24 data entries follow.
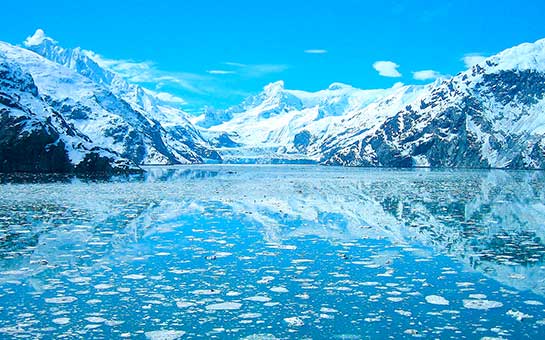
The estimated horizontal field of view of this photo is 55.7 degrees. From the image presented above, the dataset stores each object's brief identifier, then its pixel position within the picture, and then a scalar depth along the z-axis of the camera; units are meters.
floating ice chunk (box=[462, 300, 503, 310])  18.17
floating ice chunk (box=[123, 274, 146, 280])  22.24
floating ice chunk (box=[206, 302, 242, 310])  18.03
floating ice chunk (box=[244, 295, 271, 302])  19.02
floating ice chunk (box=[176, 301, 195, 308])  18.16
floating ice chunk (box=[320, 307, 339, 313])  17.77
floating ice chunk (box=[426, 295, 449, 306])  18.70
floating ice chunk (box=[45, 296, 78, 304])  18.69
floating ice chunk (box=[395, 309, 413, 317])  17.38
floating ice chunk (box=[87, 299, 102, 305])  18.53
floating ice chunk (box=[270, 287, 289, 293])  20.27
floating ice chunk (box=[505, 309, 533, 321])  16.90
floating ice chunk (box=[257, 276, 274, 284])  21.72
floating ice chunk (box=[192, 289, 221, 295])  19.94
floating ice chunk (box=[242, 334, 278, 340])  15.11
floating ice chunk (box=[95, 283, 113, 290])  20.59
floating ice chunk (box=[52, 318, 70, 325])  16.25
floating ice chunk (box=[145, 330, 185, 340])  15.02
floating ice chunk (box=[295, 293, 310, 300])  19.41
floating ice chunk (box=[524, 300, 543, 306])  18.59
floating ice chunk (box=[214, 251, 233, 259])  27.19
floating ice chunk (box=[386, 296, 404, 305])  19.09
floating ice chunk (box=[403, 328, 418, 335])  15.52
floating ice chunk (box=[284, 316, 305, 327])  16.33
